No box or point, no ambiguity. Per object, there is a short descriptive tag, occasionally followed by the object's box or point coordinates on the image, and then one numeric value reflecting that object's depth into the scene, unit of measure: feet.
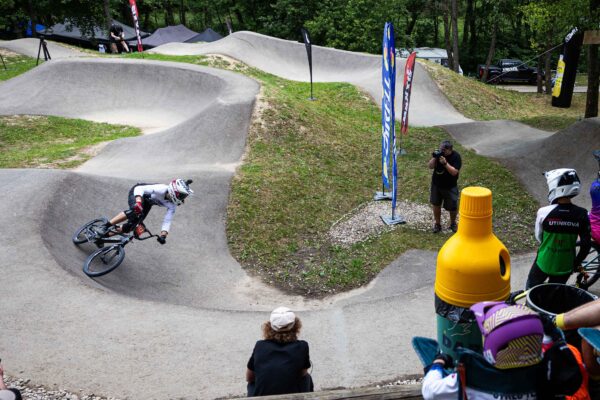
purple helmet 7.61
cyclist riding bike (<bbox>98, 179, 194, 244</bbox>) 27.58
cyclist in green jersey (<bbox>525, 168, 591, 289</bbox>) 17.46
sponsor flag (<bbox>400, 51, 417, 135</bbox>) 42.19
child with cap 12.51
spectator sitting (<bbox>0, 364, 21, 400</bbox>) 11.32
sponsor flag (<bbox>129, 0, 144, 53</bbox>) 98.56
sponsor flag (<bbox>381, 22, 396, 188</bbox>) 32.48
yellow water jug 9.68
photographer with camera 31.27
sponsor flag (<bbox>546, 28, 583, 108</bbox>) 74.64
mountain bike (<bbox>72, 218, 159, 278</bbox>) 27.81
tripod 82.61
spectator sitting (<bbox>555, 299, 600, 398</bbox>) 9.16
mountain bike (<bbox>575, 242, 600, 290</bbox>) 22.08
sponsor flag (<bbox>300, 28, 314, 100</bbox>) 64.28
